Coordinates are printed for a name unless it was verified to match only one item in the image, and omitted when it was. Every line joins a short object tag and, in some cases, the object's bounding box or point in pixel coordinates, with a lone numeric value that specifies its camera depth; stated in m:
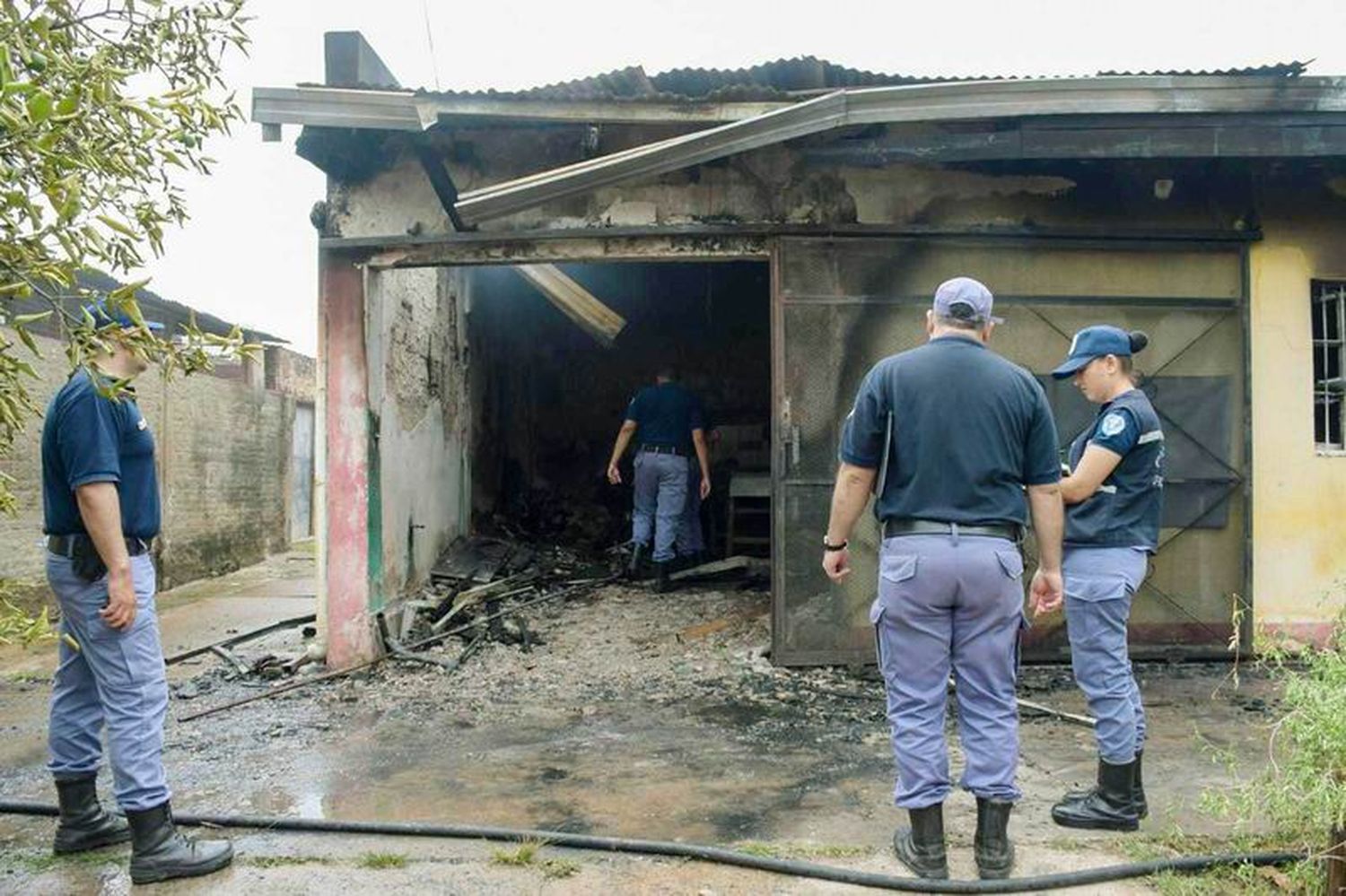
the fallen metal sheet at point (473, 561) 8.02
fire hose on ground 2.96
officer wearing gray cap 3.08
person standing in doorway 8.25
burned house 5.84
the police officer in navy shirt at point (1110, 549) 3.47
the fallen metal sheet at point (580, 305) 9.56
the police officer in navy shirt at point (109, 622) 3.11
